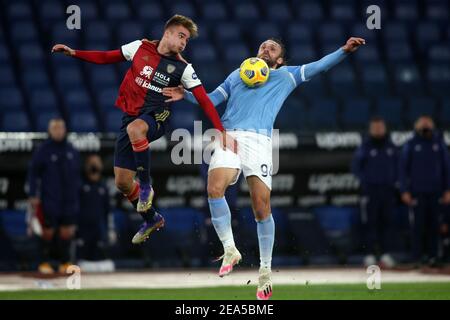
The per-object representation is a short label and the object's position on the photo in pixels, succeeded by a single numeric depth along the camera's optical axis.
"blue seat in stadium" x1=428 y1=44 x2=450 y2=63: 17.94
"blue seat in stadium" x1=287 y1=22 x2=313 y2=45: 17.84
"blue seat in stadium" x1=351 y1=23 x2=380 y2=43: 18.00
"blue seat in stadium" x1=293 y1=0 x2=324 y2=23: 18.69
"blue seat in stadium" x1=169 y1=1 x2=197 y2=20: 17.94
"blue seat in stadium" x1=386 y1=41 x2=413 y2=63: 17.92
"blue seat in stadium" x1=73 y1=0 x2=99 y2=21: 17.85
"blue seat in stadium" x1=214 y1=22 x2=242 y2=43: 17.84
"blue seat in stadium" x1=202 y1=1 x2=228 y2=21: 18.34
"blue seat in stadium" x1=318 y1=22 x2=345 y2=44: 18.03
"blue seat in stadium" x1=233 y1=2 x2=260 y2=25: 18.47
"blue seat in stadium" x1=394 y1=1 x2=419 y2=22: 18.94
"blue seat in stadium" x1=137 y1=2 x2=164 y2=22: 18.02
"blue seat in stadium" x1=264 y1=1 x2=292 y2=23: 18.53
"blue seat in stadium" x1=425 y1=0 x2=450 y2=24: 18.97
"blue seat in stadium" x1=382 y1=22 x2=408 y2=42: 18.33
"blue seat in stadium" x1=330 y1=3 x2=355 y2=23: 18.70
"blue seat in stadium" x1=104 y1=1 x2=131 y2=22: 18.03
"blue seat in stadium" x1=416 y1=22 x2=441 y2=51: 18.38
